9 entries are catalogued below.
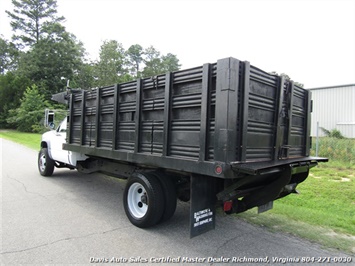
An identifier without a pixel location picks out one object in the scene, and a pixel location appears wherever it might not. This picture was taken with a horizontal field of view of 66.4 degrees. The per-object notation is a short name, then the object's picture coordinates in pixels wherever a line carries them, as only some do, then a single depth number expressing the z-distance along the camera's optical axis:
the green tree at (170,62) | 59.25
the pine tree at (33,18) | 49.19
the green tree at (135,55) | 64.04
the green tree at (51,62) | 43.75
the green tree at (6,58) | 56.01
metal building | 23.14
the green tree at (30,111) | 35.34
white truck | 3.21
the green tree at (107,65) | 41.03
